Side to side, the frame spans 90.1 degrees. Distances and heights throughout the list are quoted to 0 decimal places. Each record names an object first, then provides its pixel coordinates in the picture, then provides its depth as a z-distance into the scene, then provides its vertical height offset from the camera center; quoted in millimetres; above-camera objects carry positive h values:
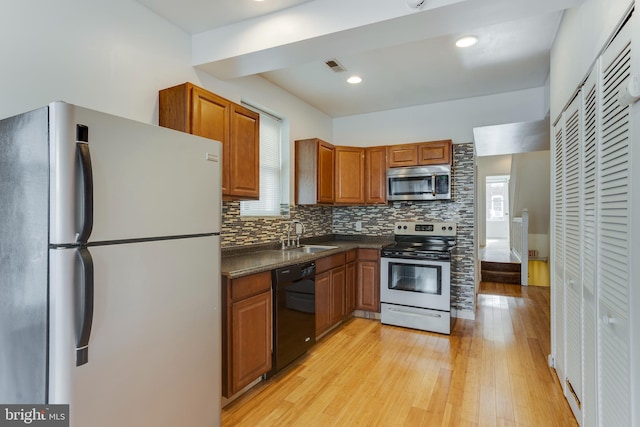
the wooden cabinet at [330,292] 3252 -855
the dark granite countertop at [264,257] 2291 -403
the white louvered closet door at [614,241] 1216 -115
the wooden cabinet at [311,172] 3869 +499
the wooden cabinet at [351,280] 3840 -837
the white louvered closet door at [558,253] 2348 -311
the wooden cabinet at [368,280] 3965 -846
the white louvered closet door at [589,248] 1591 -181
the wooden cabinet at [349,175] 4262 +510
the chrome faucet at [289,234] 3738 -263
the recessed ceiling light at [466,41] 2654 +1453
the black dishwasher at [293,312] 2564 -861
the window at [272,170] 3533 +501
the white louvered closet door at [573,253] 1902 -254
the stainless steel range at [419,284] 3543 -821
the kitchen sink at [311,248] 3646 -419
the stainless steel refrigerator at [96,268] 1155 -226
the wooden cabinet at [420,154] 3943 +757
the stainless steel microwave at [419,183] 3969 +387
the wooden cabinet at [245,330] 2137 -843
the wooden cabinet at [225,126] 2240 +657
